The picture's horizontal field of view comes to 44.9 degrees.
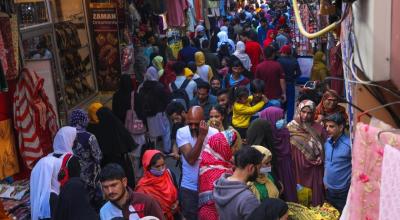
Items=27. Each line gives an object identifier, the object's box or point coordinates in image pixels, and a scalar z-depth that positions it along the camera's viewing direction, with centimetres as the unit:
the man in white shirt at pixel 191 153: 466
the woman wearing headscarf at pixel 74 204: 387
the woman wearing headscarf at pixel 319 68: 909
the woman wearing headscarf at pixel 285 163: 483
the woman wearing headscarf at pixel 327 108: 566
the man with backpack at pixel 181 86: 734
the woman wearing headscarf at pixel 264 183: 381
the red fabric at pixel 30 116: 519
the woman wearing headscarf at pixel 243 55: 952
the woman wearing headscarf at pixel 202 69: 871
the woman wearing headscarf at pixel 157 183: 431
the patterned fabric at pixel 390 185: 157
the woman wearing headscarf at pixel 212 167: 426
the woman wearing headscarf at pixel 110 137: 588
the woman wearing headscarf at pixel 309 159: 494
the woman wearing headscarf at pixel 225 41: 1230
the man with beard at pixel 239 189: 343
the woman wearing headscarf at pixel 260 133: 464
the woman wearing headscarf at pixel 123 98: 707
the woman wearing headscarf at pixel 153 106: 711
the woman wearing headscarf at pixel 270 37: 1214
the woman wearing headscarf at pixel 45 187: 445
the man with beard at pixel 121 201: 361
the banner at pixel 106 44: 860
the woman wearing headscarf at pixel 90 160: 516
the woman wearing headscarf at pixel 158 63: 939
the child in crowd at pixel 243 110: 611
